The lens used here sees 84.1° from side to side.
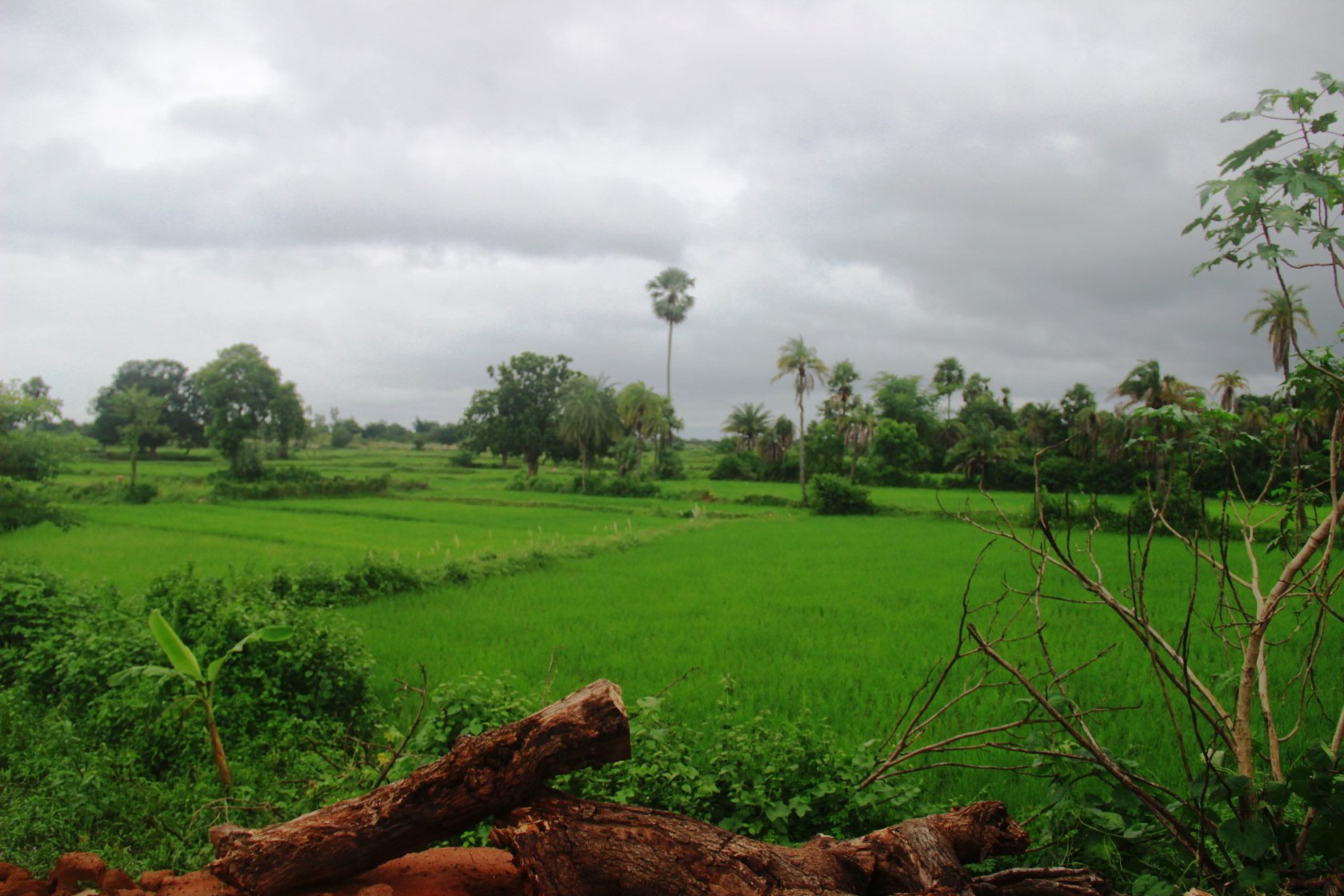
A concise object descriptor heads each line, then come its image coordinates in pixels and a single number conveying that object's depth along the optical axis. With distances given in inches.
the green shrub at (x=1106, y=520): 720.0
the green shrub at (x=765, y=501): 1216.8
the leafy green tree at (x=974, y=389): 2203.5
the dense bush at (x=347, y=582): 388.2
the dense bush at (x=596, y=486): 1370.6
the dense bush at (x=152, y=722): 156.2
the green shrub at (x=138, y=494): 1032.8
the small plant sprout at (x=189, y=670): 173.8
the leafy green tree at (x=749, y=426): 2320.4
